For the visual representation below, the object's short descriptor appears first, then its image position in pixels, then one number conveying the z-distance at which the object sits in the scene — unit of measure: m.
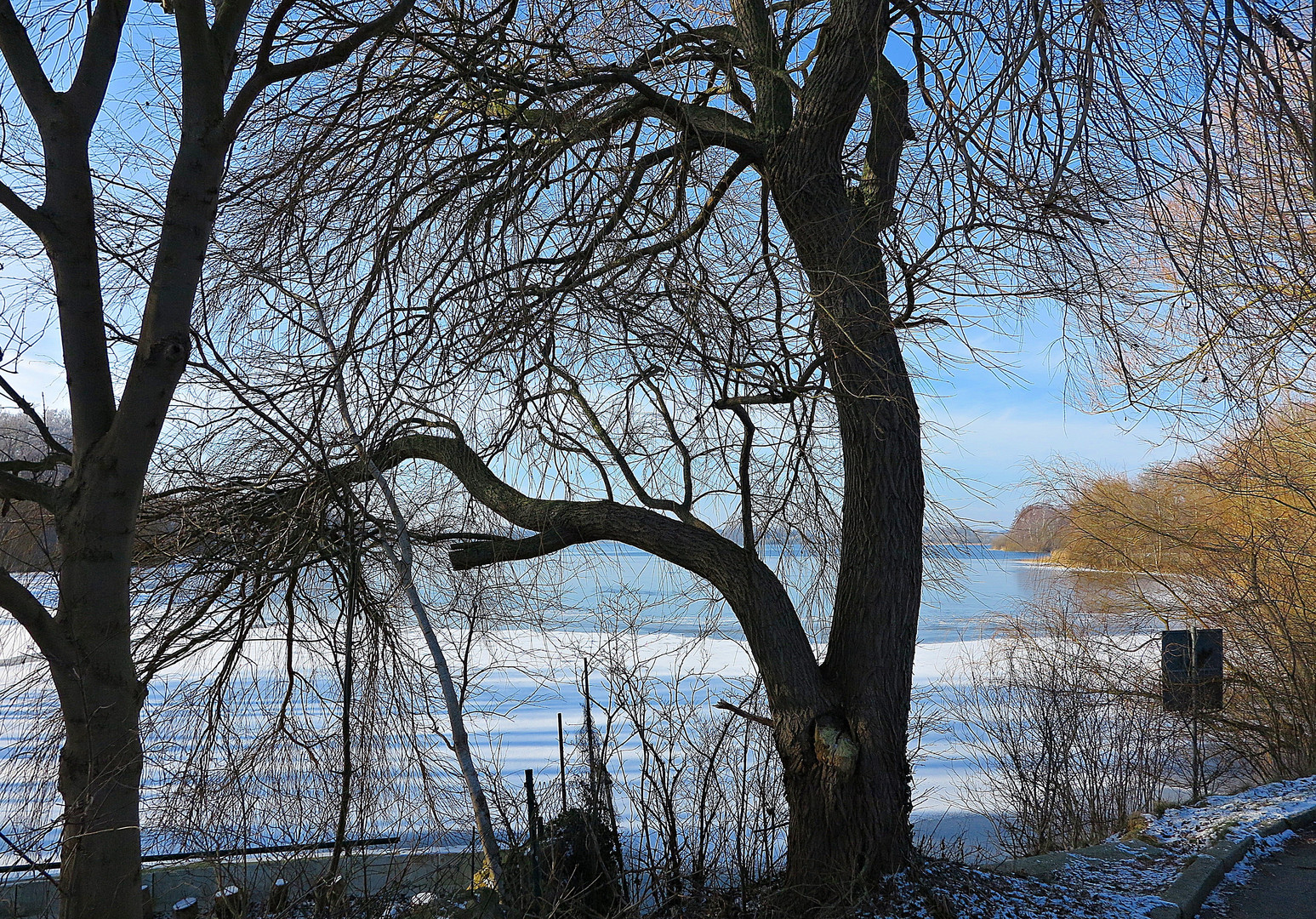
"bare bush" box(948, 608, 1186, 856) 9.22
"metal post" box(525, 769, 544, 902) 4.40
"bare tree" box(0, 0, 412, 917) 3.91
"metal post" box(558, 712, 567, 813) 5.38
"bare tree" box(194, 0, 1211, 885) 4.46
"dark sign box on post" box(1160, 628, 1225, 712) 9.47
